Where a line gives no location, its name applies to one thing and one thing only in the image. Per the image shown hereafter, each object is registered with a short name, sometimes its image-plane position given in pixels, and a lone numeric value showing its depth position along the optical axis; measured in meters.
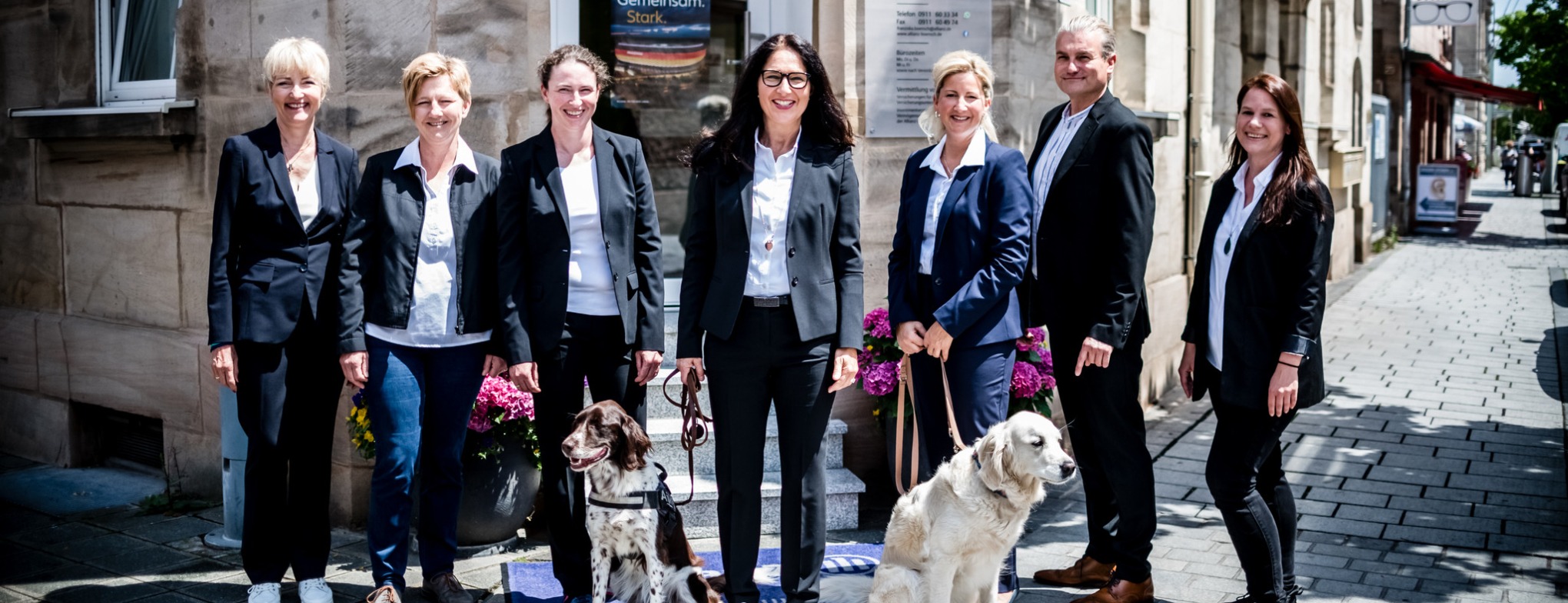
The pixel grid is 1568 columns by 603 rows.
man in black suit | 4.75
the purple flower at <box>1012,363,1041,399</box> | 6.13
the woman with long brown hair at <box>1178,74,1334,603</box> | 4.34
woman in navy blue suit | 4.47
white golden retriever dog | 4.11
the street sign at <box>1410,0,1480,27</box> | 21.94
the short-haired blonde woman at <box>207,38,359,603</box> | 4.73
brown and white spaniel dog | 4.47
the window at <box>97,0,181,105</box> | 7.36
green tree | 27.34
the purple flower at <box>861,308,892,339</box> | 6.35
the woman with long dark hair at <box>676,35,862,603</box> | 4.34
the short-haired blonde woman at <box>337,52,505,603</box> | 4.72
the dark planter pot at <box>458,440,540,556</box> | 5.71
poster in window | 7.45
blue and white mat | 5.12
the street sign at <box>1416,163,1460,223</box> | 24.75
